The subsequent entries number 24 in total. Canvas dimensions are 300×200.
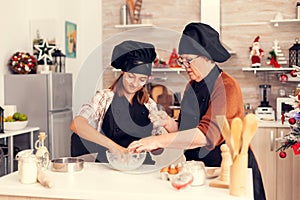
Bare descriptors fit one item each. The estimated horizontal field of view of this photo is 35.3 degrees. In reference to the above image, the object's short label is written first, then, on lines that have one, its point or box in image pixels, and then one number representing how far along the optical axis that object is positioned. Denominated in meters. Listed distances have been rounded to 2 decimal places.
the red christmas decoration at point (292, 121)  3.30
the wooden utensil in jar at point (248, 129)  1.89
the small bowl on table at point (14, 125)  4.02
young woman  2.65
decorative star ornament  4.61
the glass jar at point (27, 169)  2.13
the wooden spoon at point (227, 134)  1.93
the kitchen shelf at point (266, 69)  4.89
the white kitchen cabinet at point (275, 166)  4.45
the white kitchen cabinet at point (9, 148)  3.91
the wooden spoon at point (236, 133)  1.90
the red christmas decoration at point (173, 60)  5.28
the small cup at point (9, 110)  4.15
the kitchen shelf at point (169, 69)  5.24
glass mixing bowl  2.29
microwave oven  4.87
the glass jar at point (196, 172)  2.03
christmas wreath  4.38
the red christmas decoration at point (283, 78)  4.75
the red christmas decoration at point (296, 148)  3.36
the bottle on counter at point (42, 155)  2.32
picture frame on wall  5.32
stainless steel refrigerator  4.33
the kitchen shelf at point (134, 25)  5.34
